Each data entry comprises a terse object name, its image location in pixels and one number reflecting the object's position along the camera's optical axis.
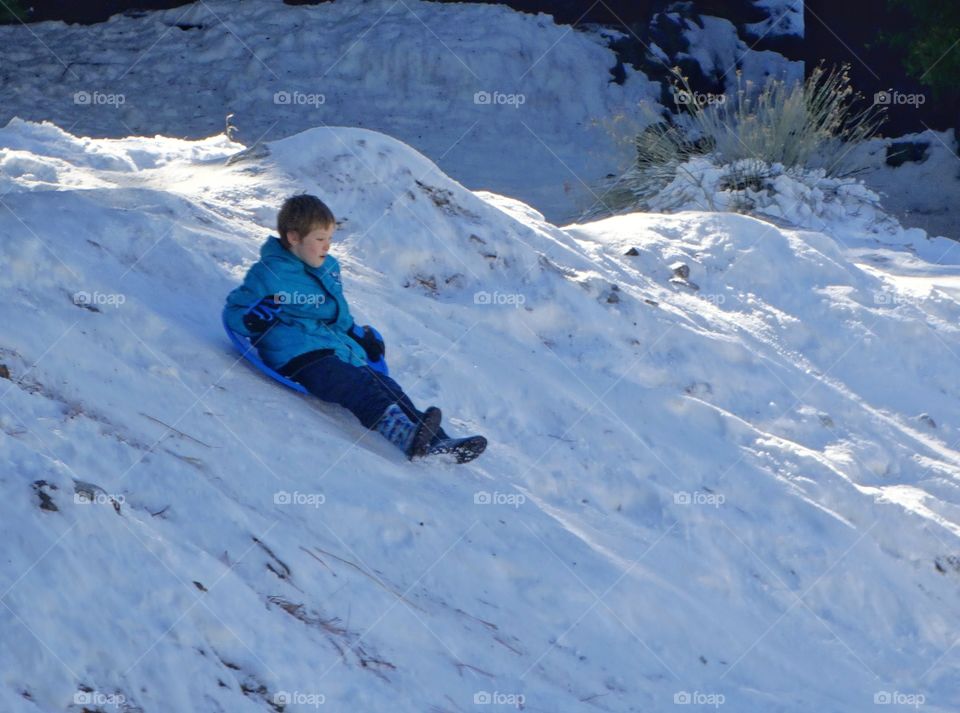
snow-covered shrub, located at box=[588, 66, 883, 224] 17.02
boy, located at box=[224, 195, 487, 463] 8.83
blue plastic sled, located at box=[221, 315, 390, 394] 9.08
